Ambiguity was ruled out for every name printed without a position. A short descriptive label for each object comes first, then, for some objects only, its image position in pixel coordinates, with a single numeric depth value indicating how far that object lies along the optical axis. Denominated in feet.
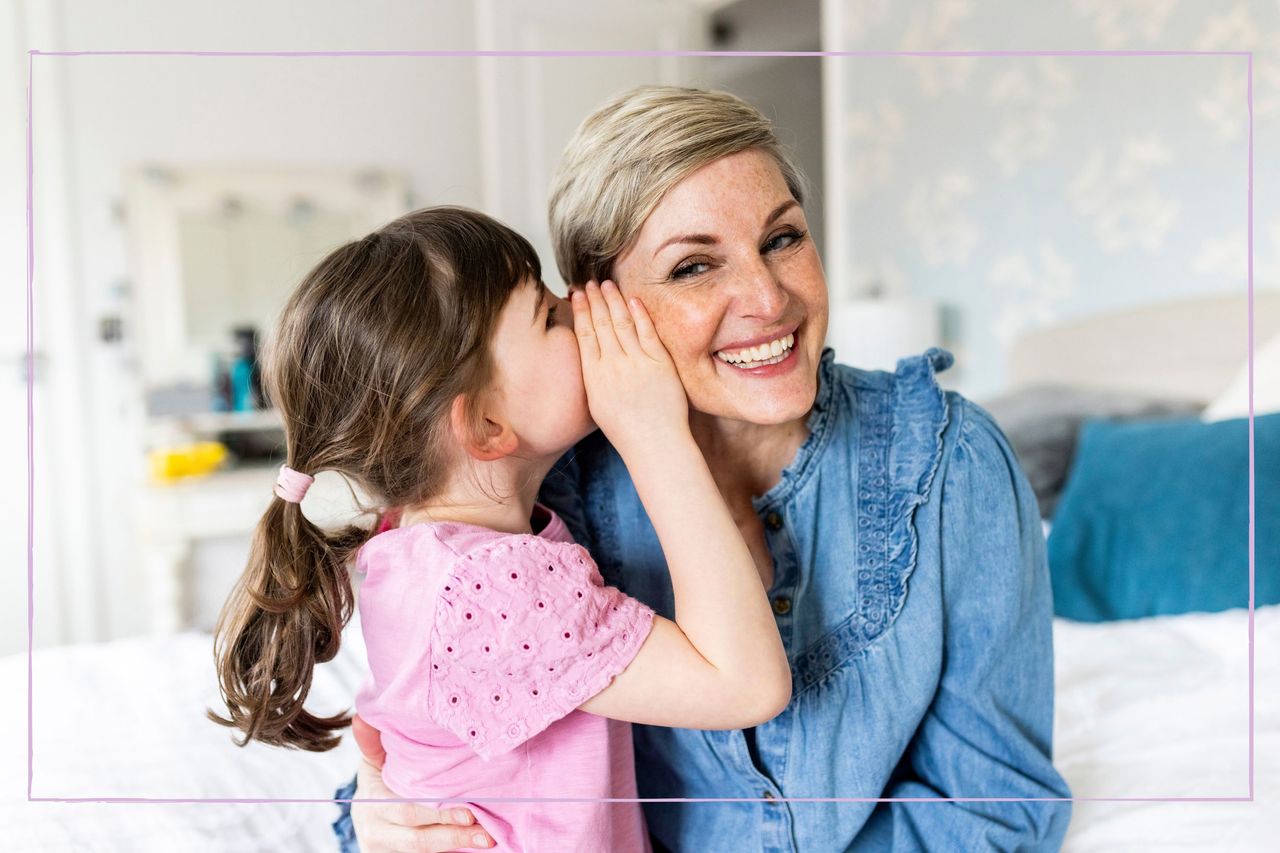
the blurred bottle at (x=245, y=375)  4.68
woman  2.24
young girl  1.95
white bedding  2.72
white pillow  5.04
